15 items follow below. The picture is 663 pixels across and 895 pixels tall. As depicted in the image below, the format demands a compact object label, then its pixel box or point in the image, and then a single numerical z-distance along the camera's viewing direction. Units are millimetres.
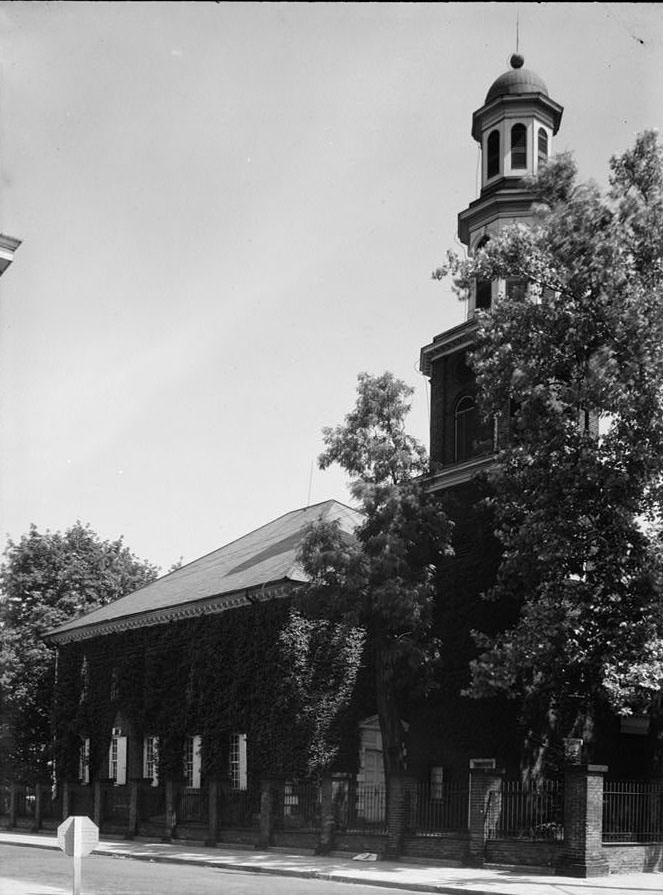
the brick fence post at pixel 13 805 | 41819
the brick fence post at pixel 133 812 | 33875
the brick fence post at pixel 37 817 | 39844
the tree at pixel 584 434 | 23656
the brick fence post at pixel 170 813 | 32062
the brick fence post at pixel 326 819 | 26016
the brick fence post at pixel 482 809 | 22766
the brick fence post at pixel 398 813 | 24688
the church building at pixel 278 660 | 31078
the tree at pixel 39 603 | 46594
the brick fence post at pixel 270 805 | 28156
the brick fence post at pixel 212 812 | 30016
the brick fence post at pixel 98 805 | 36525
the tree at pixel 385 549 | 27547
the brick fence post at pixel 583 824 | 20828
